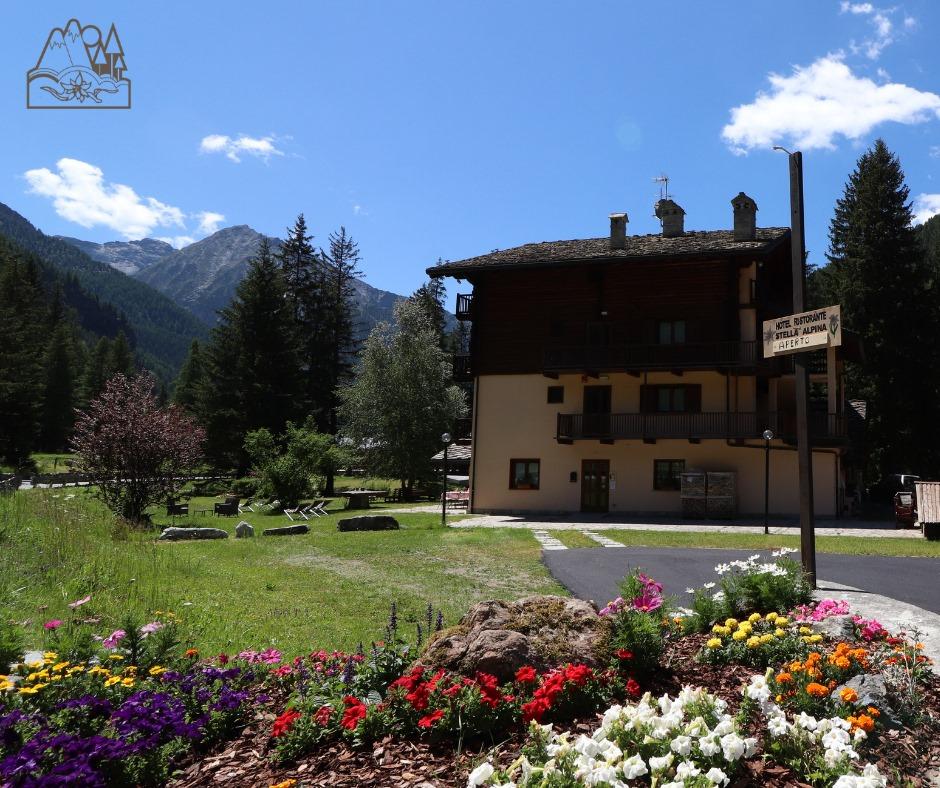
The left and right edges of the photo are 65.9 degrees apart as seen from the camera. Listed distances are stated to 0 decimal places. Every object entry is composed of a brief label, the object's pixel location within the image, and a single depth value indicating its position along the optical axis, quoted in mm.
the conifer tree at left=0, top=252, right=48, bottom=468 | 51594
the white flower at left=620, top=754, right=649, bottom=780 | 3158
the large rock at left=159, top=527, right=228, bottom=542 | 18062
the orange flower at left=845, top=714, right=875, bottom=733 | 3635
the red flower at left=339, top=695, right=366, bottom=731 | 3982
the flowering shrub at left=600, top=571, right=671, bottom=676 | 5023
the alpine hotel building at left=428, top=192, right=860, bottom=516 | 28125
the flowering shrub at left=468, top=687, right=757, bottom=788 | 3127
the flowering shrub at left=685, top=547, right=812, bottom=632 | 6371
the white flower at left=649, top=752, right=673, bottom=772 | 3182
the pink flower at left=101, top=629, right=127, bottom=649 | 5621
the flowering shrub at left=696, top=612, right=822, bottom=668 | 5195
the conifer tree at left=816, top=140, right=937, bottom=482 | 39281
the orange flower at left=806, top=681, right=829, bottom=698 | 4043
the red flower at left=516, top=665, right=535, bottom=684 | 4230
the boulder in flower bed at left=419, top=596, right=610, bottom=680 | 4742
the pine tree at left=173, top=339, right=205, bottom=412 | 85531
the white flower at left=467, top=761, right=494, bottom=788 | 3043
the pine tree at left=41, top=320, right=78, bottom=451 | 76312
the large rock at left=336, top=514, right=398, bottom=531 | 21641
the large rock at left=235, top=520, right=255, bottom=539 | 19750
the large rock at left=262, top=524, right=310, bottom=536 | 20614
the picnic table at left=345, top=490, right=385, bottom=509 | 31422
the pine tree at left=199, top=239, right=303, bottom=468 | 48531
